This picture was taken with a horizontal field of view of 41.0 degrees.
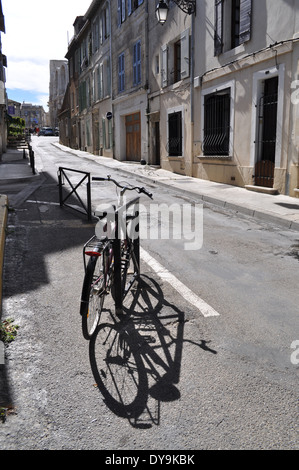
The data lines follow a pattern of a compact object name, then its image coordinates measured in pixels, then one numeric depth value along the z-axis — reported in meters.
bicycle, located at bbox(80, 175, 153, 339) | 3.09
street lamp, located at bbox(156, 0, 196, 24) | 13.25
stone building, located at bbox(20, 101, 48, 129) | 133.73
